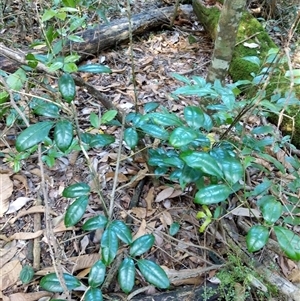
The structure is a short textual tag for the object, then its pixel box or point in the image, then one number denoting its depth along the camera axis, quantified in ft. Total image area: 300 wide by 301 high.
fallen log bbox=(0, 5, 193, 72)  8.62
